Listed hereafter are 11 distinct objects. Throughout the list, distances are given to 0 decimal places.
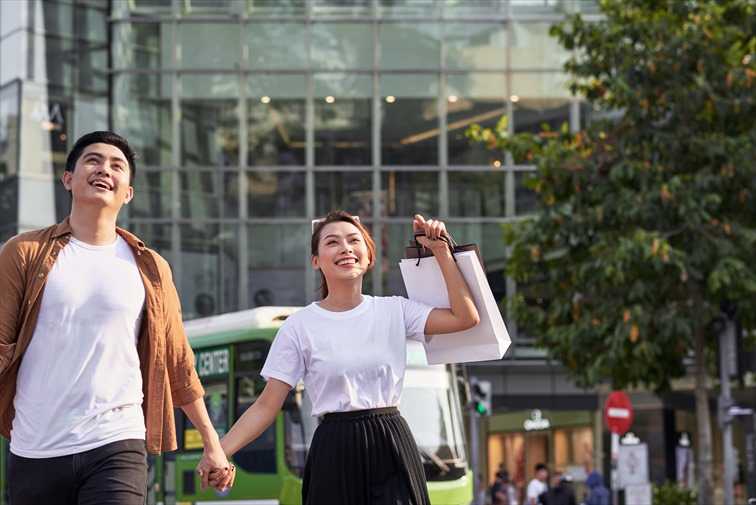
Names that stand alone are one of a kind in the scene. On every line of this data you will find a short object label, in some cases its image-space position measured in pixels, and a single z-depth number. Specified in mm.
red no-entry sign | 22906
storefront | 33688
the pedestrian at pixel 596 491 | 20531
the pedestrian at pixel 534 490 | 25984
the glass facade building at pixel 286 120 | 30219
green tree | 18281
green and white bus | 15367
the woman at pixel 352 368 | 4699
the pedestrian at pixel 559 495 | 18984
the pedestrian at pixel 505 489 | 28466
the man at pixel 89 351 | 4488
